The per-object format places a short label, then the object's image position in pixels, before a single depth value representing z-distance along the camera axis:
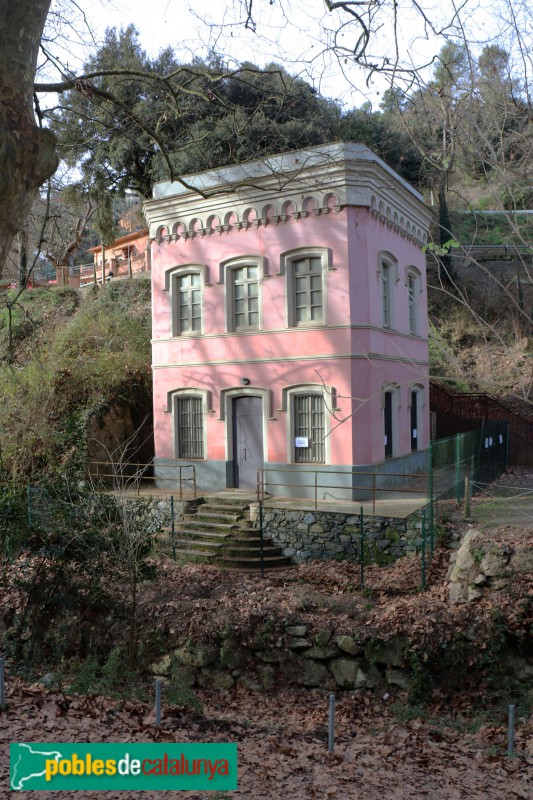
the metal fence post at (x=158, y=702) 7.77
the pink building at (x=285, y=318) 15.40
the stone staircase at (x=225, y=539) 13.44
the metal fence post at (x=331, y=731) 7.76
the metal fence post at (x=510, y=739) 7.75
